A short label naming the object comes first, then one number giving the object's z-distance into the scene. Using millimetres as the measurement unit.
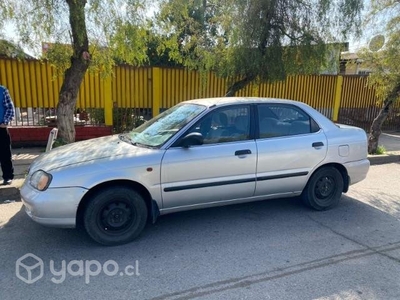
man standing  4781
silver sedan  3344
